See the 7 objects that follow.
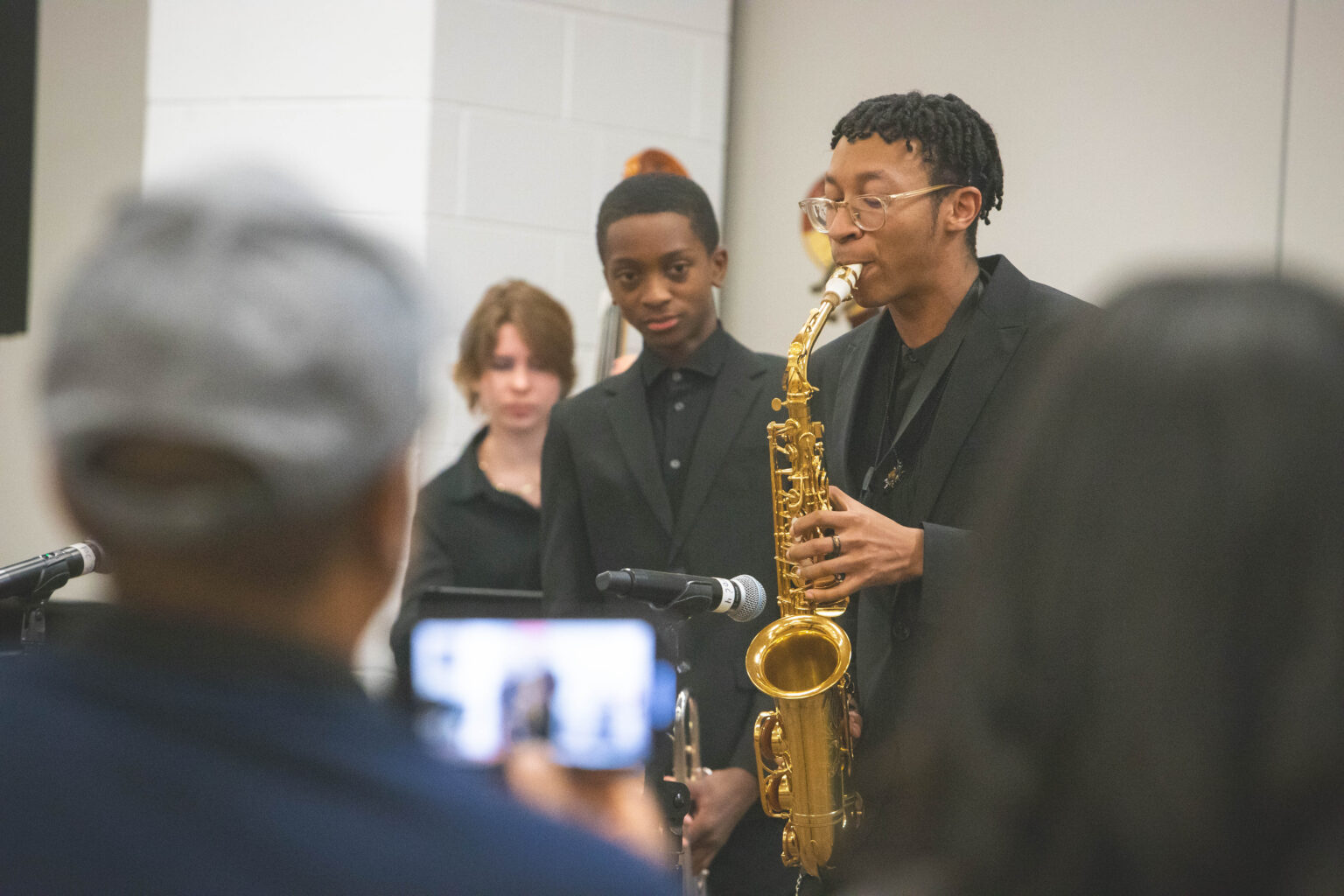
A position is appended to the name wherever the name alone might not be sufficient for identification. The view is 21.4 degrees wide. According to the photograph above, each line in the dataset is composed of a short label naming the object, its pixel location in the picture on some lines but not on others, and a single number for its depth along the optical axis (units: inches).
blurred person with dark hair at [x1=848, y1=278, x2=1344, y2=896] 81.5
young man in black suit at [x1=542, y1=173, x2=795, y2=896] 184.5
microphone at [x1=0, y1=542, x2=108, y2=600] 169.4
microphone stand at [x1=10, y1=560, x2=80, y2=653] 171.1
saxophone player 172.8
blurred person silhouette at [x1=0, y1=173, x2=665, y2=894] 80.3
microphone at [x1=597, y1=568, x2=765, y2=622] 167.4
